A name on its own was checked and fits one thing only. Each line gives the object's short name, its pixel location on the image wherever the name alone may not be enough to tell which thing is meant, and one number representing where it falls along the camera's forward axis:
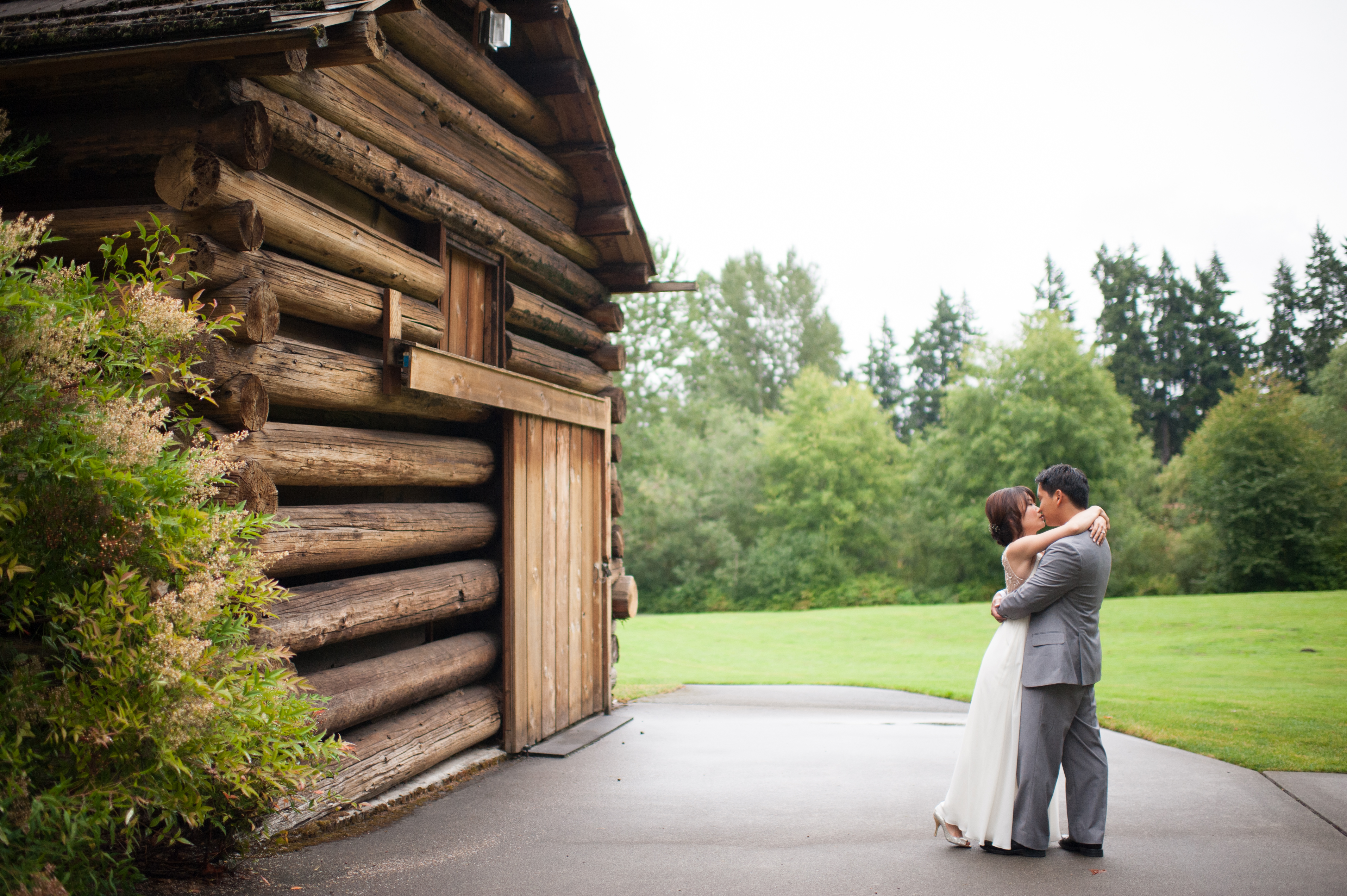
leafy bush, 3.07
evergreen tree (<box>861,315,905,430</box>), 66.06
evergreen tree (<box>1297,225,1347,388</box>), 51.16
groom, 4.85
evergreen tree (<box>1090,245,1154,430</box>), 55.19
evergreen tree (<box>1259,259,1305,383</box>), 52.50
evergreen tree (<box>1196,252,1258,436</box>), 53.83
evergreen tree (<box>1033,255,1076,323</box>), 62.16
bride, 4.94
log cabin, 4.40
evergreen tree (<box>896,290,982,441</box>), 64.69
